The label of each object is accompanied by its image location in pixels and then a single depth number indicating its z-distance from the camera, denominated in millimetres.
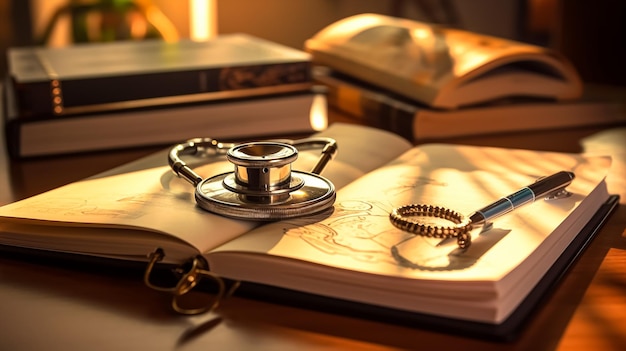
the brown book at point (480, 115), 1077
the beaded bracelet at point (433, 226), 584
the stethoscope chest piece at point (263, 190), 642
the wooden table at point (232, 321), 518
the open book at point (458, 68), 1064
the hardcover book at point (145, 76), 1005
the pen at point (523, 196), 612
